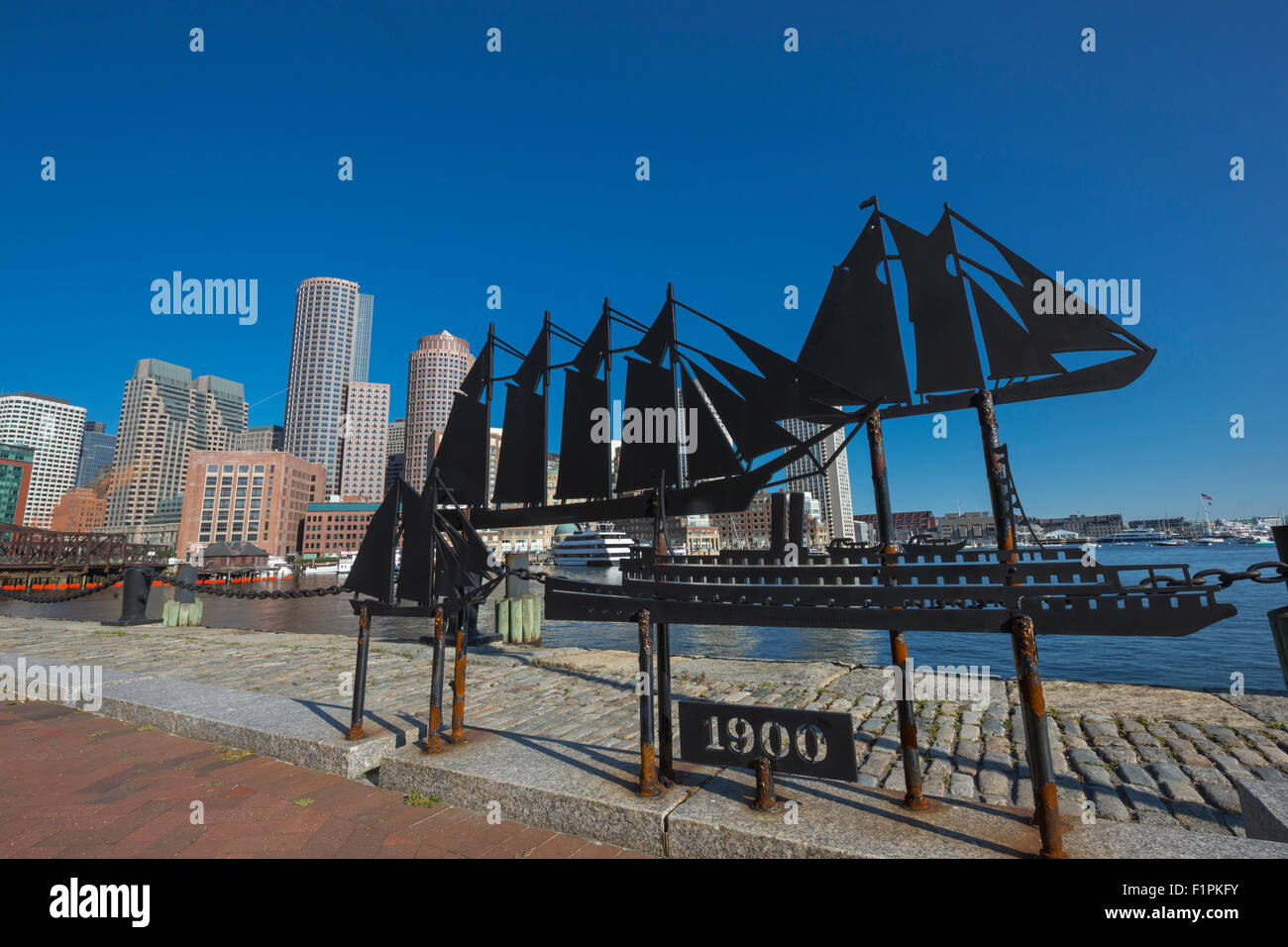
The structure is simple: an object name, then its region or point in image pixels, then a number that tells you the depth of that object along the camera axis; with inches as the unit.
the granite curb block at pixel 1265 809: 127.3
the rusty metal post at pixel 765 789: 145.4
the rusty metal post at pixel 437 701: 198.7
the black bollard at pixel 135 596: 763.0
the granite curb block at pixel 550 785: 149.4
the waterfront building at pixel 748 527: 3686.0
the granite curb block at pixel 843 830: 126.8
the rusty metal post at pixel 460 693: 206.2
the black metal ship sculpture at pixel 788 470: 143.6
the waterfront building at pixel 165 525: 6609.3
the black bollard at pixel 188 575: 787.0
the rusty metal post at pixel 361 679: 213.9
